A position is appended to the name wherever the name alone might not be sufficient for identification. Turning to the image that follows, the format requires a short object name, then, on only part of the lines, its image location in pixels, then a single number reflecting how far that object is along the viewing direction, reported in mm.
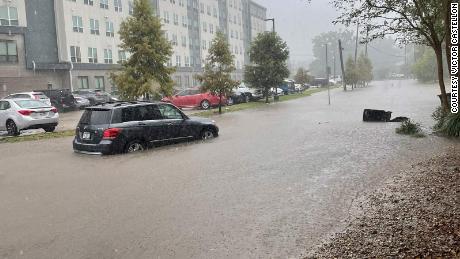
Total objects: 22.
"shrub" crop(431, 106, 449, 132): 14586
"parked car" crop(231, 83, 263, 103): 35656
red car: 31094
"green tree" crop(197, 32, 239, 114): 27281
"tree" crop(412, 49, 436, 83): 74312
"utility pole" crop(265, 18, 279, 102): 39375
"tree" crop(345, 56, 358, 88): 67562
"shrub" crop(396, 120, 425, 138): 14836
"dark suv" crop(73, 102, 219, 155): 12117
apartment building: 40844
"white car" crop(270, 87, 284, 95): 48625
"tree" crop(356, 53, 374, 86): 76050
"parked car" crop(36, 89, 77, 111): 34312
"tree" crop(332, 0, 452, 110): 14961
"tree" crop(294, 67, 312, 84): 57781
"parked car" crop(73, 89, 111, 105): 37469
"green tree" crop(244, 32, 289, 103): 36344
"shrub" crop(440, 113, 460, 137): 13492
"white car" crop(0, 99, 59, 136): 18062
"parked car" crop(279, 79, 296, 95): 51281
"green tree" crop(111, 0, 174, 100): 24766
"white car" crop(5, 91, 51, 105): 29828
